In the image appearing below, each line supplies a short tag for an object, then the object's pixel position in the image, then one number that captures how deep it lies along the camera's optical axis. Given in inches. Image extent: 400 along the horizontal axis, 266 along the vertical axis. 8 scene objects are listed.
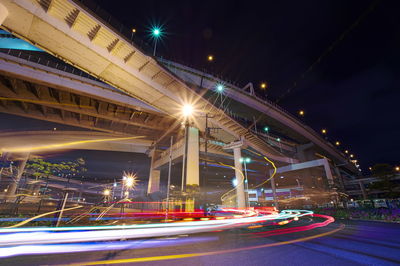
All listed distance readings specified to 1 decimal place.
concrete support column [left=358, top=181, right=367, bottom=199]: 2132.4
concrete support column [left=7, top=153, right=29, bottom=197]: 1247.5
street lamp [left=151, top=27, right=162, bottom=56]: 902.3
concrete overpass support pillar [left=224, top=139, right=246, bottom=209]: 812.7
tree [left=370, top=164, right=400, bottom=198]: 1369.3
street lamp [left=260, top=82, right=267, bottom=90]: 1795.0
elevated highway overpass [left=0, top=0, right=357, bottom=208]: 422.6
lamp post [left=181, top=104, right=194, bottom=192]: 662.3
